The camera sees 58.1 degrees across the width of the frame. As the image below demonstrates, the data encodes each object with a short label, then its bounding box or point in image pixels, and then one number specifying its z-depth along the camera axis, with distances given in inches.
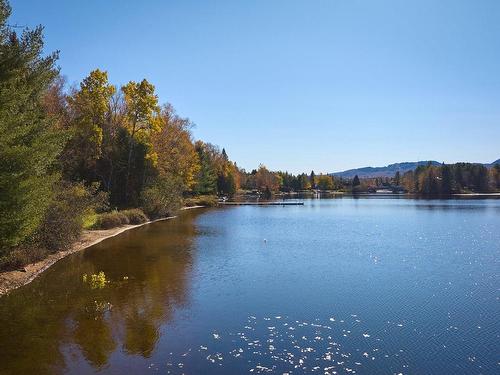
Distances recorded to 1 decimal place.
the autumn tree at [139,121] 1788.9
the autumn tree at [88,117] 1633.9
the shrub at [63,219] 932.0
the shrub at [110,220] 1462.8
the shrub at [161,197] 1888.5
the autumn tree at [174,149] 2132.1
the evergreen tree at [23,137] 611.5
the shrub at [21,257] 752.9
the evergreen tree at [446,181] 5723.4
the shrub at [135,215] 1678.6
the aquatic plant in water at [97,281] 708.7
